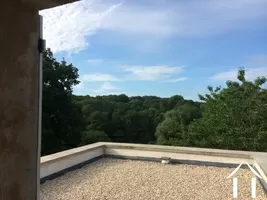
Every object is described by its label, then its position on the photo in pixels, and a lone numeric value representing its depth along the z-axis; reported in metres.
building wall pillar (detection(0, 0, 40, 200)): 0.97
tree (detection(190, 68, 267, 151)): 6.64
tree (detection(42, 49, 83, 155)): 8.77
